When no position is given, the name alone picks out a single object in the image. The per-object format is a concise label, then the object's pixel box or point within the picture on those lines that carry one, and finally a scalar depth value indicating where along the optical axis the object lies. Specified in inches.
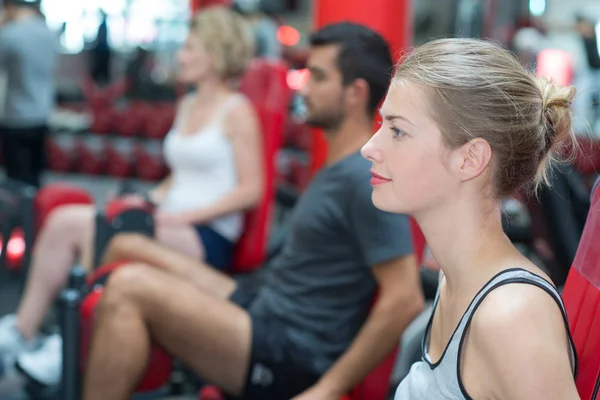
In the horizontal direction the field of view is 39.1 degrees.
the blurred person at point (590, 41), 310.8
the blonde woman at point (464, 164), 41.1
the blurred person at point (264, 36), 351.6
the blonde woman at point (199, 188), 98.4
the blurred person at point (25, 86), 174.2
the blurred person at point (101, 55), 472.4
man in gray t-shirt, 71.5
